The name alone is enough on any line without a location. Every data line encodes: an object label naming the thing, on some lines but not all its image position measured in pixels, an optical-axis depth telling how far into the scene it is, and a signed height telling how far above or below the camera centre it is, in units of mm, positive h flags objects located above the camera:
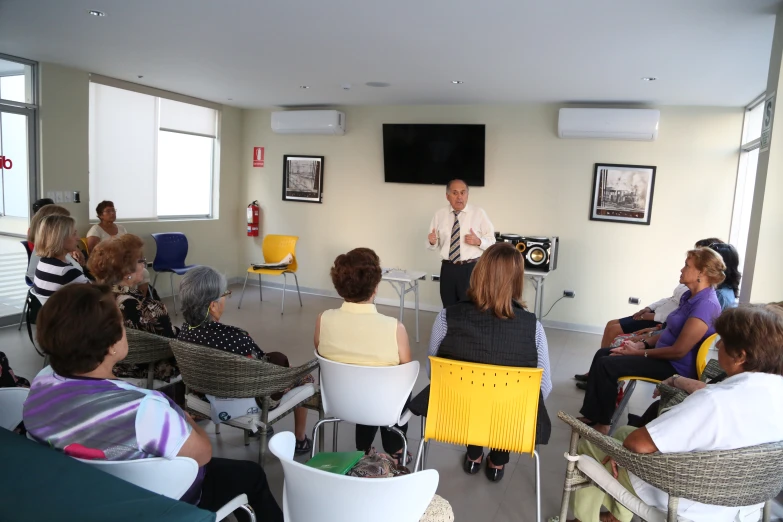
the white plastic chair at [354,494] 1270 -726
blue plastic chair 6531 -783
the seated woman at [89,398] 1441 -579
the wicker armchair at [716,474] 1637 -799
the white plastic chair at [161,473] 1404 -779
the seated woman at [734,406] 1654 -570
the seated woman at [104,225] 5725 -413
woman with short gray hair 2422 -589
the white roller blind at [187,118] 6980 +1019
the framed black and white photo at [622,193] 6047 +286
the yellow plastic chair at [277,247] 7250 -683
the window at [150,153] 6238 +478
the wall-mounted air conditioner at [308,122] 7094 +1055
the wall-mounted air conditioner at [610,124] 5648 +1016
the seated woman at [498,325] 2365 -516
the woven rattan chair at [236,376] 2266 -796
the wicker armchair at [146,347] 2613 -786
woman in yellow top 2424 -570
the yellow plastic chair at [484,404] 2148 -815
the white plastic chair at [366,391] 2277 -838
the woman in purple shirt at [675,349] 2986 -746
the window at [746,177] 5449 +517
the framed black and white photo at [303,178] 7676 +304
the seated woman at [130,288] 2828 -548
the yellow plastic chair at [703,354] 2904 -723
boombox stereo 6031 -430
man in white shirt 4992 -290
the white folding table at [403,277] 5285 -731
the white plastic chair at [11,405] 1769 -749
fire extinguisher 8075 -338
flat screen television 6645 +689
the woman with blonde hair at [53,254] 3617 -486
